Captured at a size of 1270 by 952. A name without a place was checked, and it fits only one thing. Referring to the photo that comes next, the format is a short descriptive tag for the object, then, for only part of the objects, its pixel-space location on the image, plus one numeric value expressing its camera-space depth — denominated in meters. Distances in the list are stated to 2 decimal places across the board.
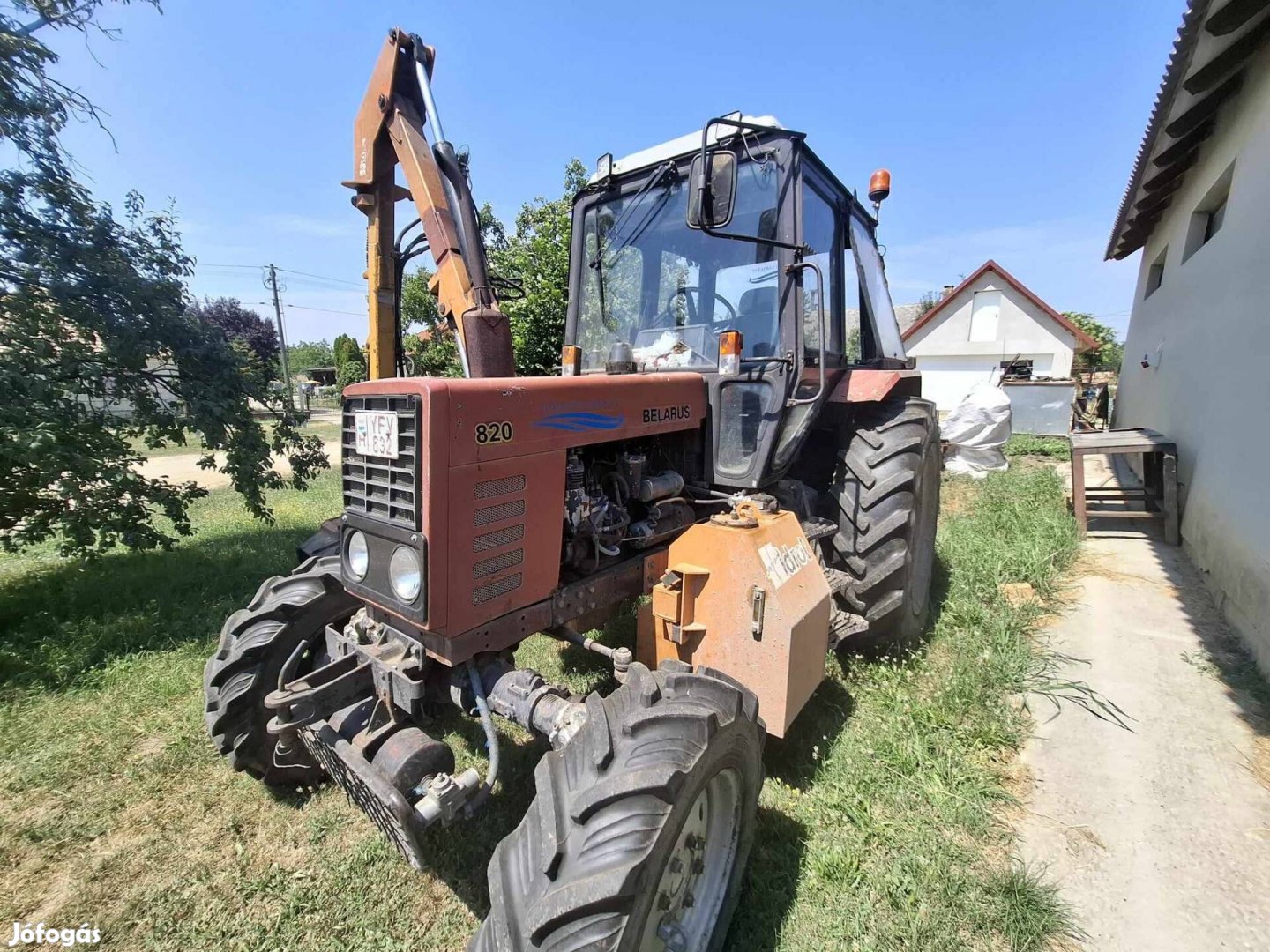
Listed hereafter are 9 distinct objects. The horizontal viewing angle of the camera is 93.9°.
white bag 8.34
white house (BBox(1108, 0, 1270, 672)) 3.76
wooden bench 5.27
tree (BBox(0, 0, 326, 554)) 3.76
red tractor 1.59
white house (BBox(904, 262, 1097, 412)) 20.73
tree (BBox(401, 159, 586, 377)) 8.74
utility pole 29.56
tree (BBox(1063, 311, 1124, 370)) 27.59
